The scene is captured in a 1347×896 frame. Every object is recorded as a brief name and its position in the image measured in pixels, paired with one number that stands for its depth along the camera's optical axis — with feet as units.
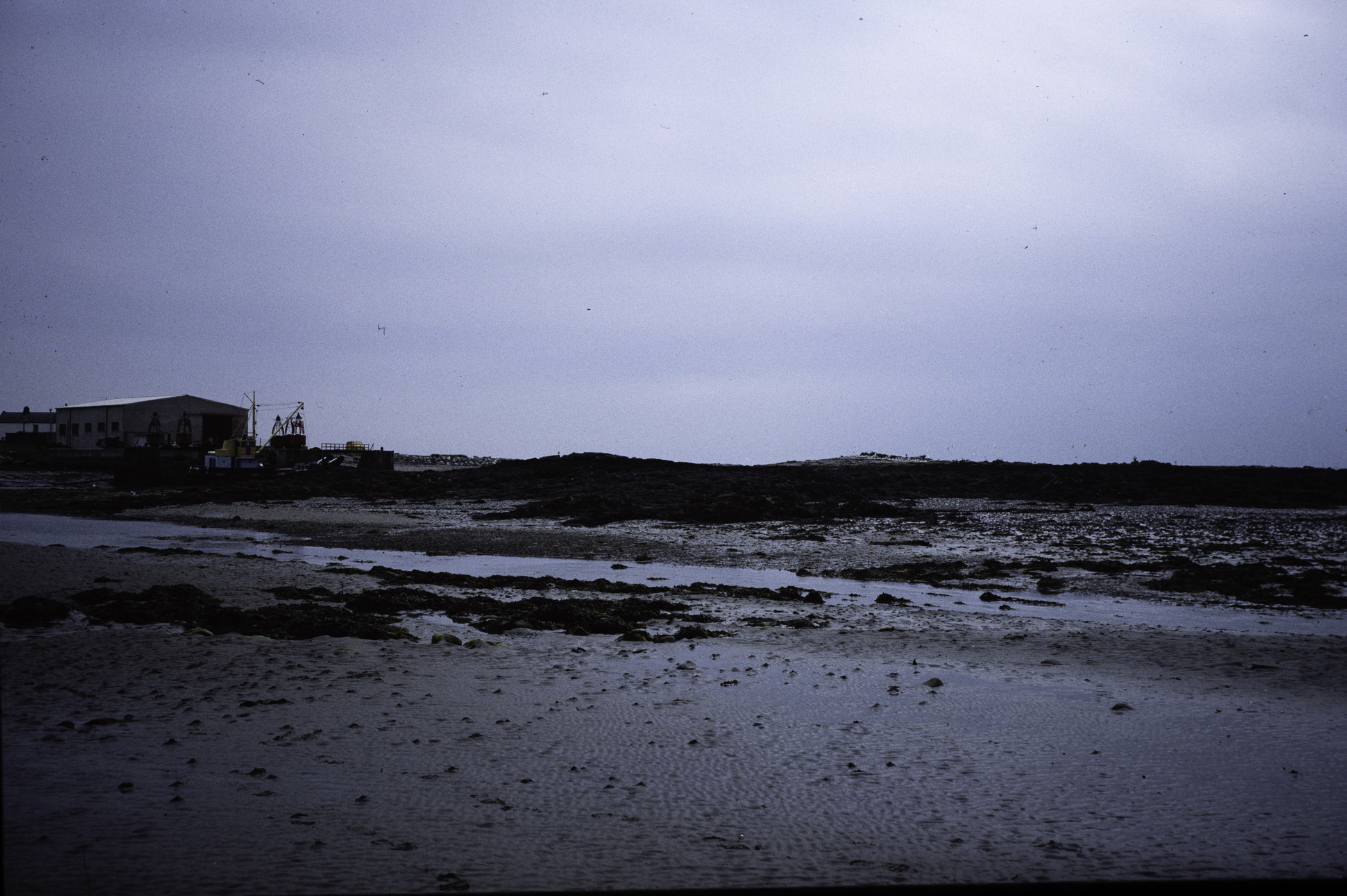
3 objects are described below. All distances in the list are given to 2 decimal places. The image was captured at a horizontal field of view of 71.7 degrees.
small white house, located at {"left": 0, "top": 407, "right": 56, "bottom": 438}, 343.26
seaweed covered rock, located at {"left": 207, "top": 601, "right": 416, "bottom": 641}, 33.58
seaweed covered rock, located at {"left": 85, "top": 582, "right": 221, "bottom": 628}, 34.58
